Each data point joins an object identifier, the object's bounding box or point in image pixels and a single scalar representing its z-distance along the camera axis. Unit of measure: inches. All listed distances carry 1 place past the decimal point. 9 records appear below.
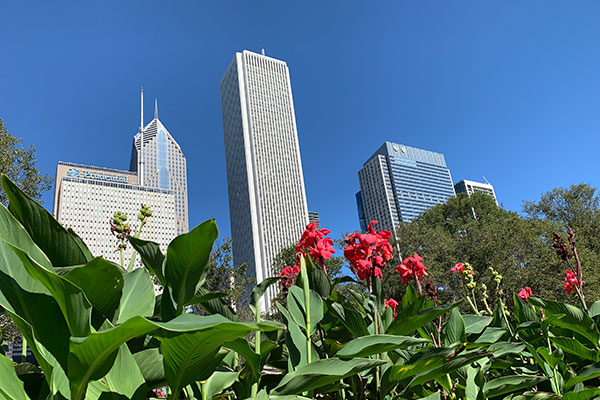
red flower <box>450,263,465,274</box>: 100.0
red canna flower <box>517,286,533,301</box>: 123.9
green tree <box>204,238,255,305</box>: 611.2
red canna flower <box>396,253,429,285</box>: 82.9
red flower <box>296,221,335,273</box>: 65.2
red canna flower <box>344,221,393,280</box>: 62.2
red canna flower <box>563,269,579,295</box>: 118.6
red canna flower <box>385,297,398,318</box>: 98.1
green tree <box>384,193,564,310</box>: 514.9
